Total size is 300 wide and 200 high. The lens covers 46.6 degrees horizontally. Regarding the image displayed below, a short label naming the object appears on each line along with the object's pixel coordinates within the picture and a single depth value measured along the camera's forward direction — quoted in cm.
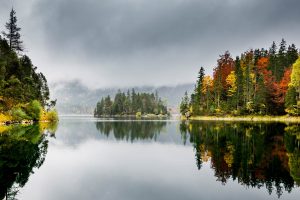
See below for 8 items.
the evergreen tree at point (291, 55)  11025
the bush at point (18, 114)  7700
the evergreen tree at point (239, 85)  10519
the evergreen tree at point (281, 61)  10581
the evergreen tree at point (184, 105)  14984
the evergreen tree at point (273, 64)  10685
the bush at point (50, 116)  10769
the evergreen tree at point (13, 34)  7269
